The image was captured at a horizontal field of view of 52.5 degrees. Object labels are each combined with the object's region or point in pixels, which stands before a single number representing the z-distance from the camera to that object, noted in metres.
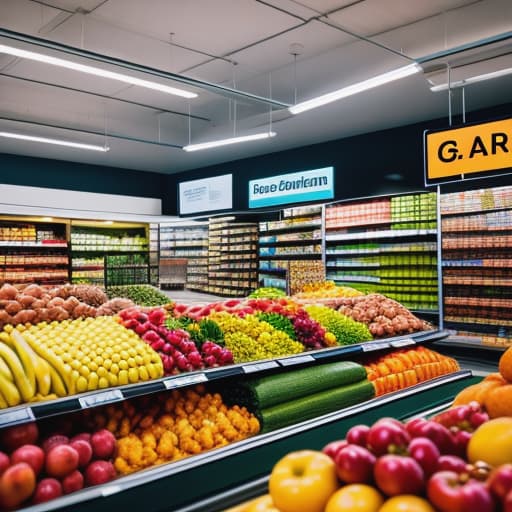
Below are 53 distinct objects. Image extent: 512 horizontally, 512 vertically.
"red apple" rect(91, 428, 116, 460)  2.43
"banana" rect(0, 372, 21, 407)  2.24
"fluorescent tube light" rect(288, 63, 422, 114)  5.52
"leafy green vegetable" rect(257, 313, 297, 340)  3.68
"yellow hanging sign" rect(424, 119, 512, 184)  5.34
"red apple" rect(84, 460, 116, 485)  2.29
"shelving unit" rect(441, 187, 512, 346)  7.62
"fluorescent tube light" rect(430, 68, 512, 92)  5.89
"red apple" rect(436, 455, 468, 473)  1.21
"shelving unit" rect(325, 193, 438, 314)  8.57
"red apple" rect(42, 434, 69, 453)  2.29
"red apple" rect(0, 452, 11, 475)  2.09
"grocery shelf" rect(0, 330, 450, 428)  2.18
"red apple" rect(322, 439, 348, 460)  1.37
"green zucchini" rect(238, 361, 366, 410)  3.11
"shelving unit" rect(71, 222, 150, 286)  10.44
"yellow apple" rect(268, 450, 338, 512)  1.23
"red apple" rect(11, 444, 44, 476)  2.13
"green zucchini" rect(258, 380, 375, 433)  3.07
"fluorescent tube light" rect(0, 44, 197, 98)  4.97
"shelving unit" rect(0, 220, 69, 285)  10.23
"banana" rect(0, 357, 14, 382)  2.29
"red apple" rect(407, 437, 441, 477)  1.22
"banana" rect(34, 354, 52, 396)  2.35
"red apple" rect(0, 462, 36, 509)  1.98
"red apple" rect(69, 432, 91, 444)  2.42
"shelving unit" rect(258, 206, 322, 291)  10.39
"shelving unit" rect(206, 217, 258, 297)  11.90
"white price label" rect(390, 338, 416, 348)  4.21
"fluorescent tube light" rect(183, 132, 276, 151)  8.46
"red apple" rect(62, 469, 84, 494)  2.20
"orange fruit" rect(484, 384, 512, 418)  1.83
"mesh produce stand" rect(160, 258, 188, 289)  11.72
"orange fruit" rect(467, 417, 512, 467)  1.31
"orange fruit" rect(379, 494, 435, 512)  1.08
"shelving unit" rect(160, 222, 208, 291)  12.45
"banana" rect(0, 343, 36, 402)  2.29
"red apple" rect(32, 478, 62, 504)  2.08
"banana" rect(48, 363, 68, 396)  2.40
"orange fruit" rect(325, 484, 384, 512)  1.15
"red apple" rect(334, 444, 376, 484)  1.24
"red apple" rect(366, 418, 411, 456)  1.30
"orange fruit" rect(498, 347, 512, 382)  2.03
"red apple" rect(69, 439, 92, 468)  2.32
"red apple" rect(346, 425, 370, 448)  1.39
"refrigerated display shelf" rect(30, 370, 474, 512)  2.12
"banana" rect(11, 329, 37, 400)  2.35
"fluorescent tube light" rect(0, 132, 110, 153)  8.63
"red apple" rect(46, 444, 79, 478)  2.18
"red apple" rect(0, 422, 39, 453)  2.26
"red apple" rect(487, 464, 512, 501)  1.04
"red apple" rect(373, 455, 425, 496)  1.15
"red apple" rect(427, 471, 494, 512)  1.03
